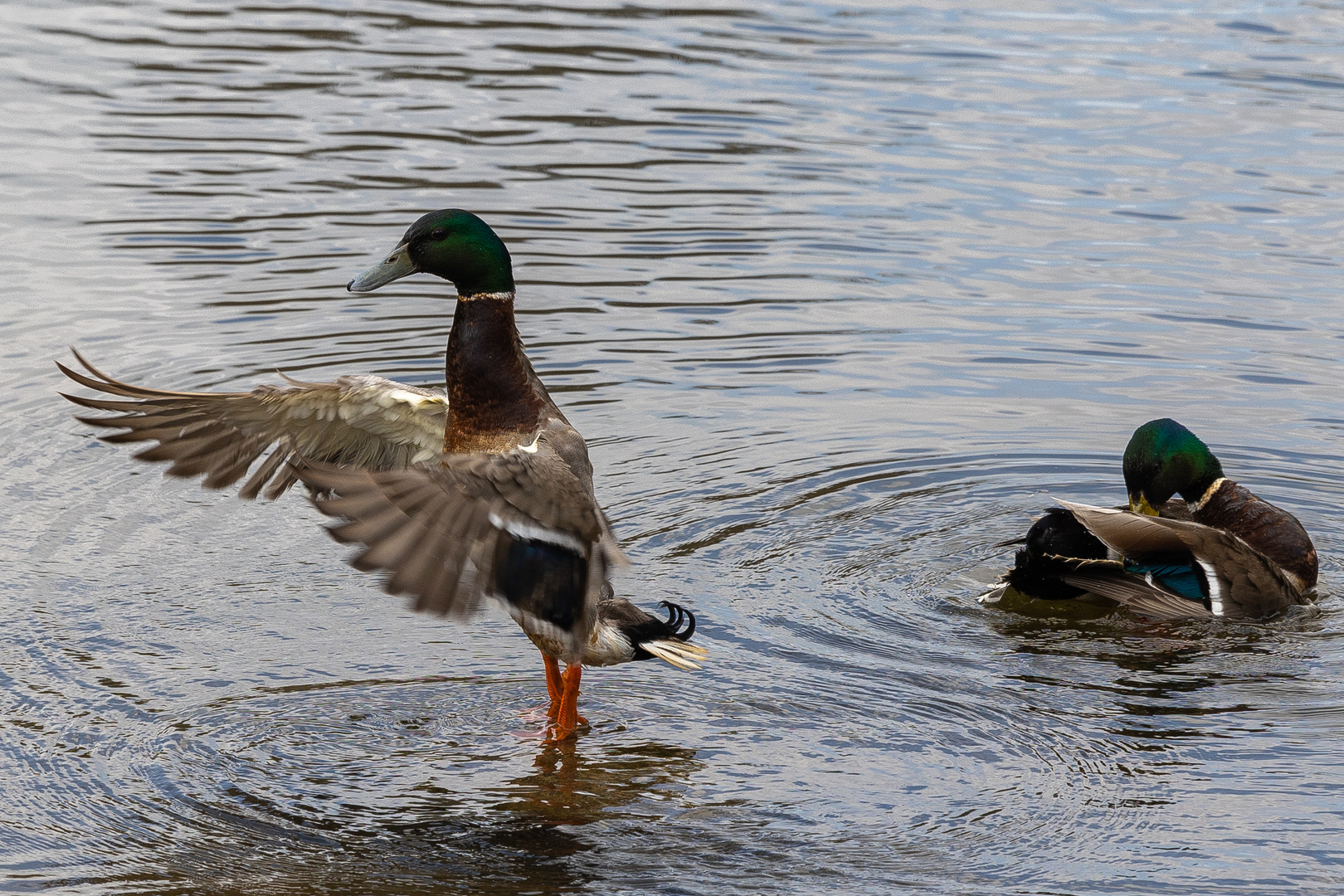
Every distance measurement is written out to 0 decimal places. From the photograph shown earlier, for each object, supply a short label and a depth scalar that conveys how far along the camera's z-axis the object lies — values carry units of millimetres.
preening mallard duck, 13437
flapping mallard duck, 9883
